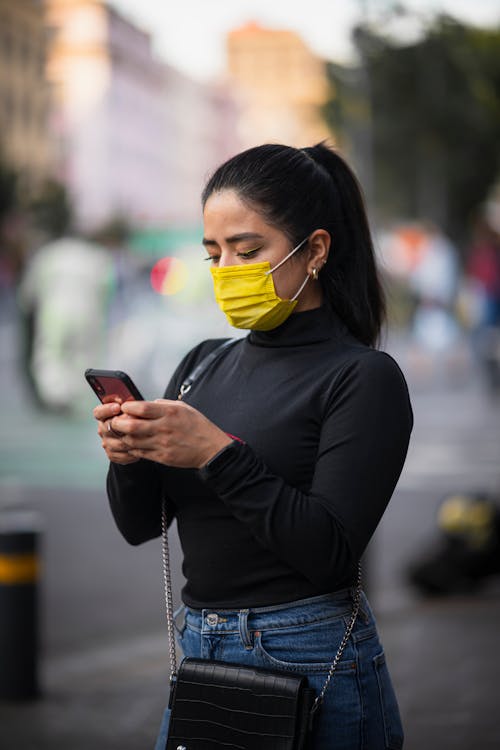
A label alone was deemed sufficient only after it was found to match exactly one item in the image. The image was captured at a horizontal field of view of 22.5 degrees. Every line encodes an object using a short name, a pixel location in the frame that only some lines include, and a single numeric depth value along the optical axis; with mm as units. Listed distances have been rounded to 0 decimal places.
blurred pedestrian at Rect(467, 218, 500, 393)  17188
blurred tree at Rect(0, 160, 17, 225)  27891
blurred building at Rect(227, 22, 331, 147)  27156
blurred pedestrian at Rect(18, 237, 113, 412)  18172
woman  2158
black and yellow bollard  5441
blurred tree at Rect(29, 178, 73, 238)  21172
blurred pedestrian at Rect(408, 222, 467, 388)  23219
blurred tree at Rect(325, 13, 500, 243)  30500
